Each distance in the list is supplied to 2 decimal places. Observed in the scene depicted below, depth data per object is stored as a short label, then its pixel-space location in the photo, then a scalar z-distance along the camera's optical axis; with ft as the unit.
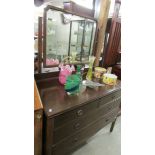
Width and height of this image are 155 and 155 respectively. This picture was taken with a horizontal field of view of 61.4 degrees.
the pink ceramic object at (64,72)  4.26
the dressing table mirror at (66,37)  3.86
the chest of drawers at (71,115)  3.15
